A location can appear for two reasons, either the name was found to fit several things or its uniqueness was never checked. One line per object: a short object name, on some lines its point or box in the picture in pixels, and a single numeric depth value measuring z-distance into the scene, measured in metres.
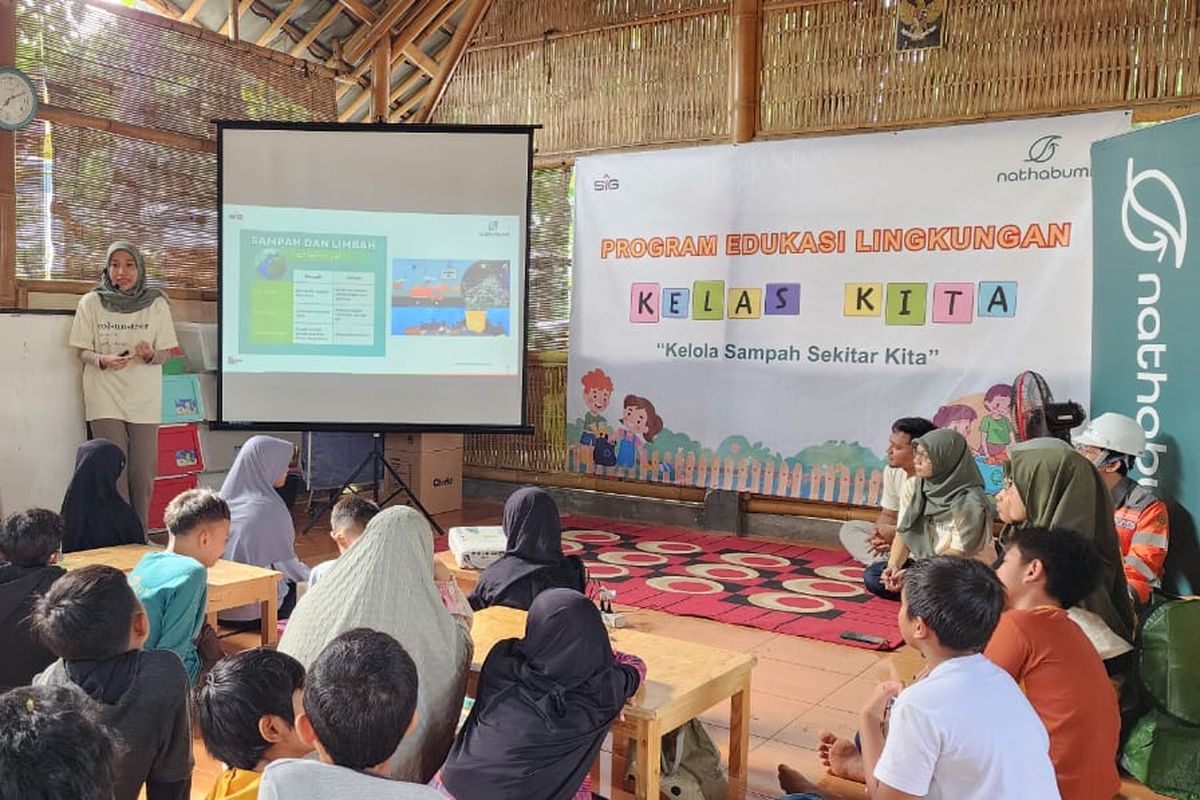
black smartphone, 4.10
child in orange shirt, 2.03
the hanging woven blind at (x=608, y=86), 6.18
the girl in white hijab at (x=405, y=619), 2.15
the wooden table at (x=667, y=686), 2.29
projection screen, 5.51
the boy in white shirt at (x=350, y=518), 3.12
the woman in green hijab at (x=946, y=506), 3.78
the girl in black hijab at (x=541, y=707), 2.01
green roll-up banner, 3.23
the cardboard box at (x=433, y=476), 6.51
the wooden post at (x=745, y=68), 5.99
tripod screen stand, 6.02
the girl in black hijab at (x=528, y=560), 3.00
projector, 3.63
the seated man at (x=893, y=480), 4.23
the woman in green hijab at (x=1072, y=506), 2.90
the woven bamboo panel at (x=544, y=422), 6.79
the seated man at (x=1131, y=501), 3.26
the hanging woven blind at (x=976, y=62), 4.96
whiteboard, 4.99
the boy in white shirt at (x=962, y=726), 1.70
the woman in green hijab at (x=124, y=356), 5.13
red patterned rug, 4.40
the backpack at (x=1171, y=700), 2.68
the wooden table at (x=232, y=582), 3.32
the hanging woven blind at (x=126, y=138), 5.39
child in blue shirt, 2.67
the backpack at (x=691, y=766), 2.60
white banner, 5.18
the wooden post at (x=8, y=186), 5.17
